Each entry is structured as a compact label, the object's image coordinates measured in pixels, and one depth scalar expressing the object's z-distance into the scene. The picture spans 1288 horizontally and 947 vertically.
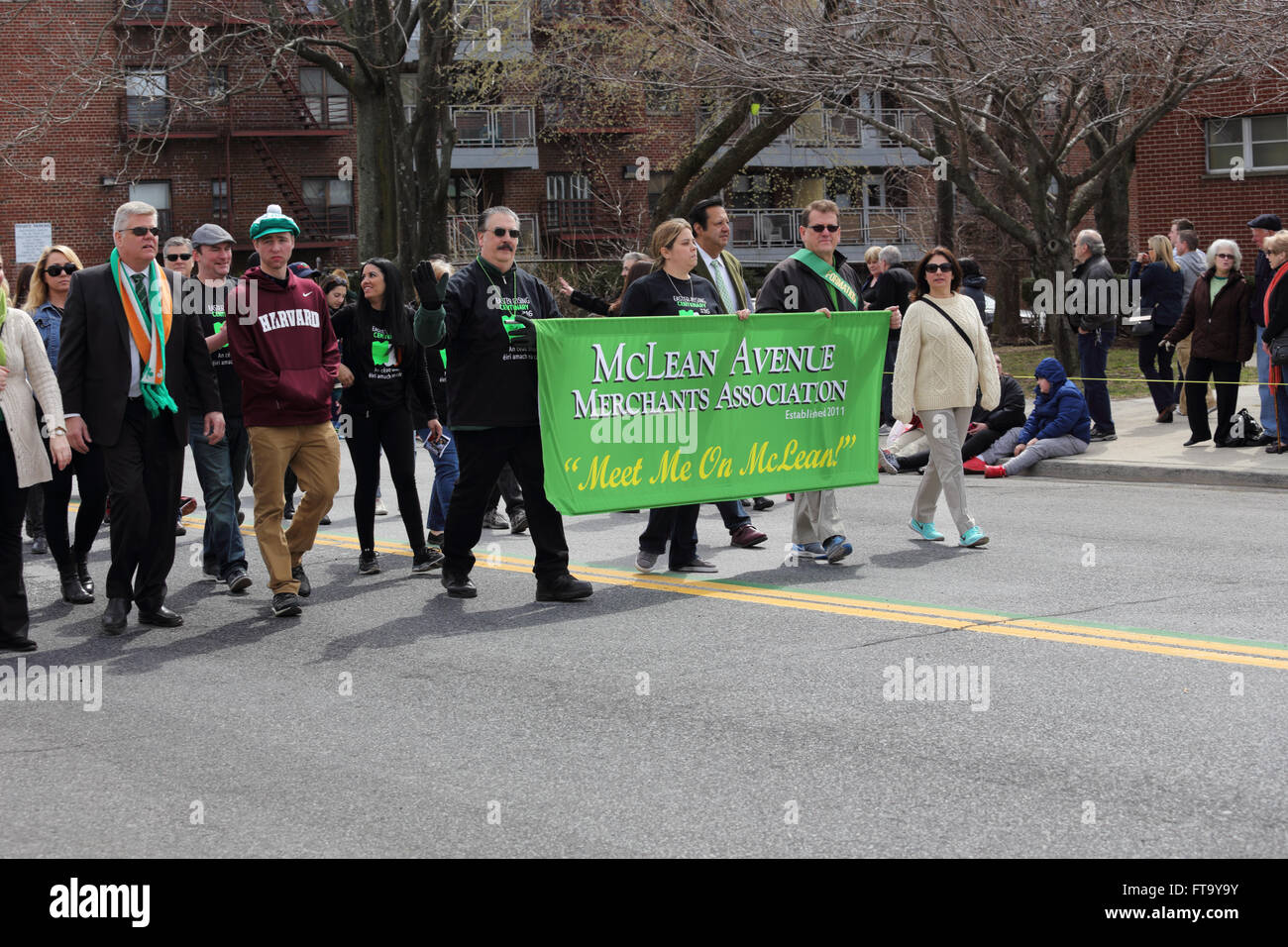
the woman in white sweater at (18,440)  8.17
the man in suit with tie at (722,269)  10.71
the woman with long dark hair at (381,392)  10.34
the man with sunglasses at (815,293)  10.26
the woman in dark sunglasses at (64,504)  9.77
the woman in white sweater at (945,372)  10.58
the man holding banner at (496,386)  8.91
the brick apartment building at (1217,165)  31.20
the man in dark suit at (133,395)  8.52
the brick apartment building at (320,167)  43.69
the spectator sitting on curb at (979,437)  15.91
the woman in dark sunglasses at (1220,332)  15.77
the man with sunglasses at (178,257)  10.12
